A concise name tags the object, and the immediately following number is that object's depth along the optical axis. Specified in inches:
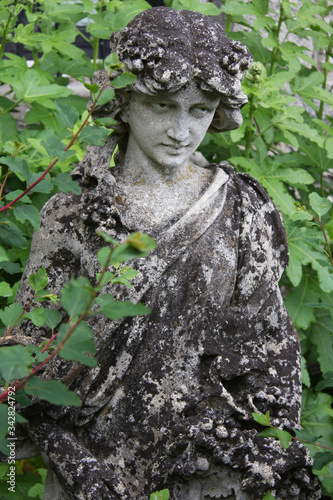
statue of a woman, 91.9
